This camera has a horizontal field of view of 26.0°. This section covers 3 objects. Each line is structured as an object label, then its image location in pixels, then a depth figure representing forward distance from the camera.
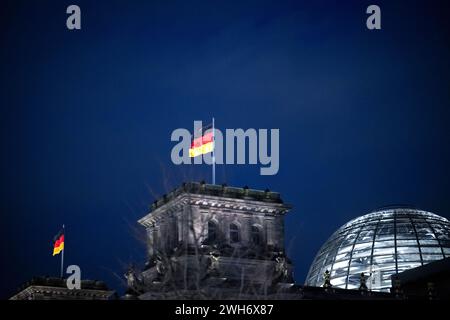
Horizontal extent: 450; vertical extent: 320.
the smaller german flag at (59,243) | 103.88
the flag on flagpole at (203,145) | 87.25
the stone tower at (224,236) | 89.38
